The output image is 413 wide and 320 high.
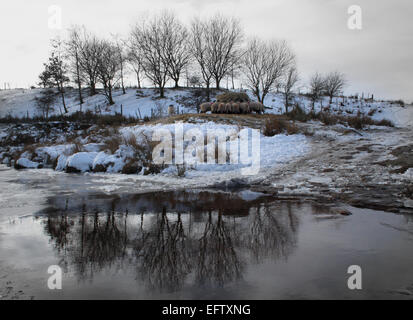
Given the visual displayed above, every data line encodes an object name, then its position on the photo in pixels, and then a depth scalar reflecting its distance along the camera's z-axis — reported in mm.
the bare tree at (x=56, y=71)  43656
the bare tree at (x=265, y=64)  41012
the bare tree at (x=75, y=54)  44156
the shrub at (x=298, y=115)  20441
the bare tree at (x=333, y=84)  43384
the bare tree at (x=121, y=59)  45062
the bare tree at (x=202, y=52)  41906
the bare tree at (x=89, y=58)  43656
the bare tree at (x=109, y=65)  41656
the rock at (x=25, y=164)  16266
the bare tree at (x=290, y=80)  42719
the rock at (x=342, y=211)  5652
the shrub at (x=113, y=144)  13808
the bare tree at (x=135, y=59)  44659
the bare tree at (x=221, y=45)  41094
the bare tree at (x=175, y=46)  43688
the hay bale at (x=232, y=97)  25828
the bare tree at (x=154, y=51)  43031
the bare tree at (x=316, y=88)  42125
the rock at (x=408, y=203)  5824
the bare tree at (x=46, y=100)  43406
